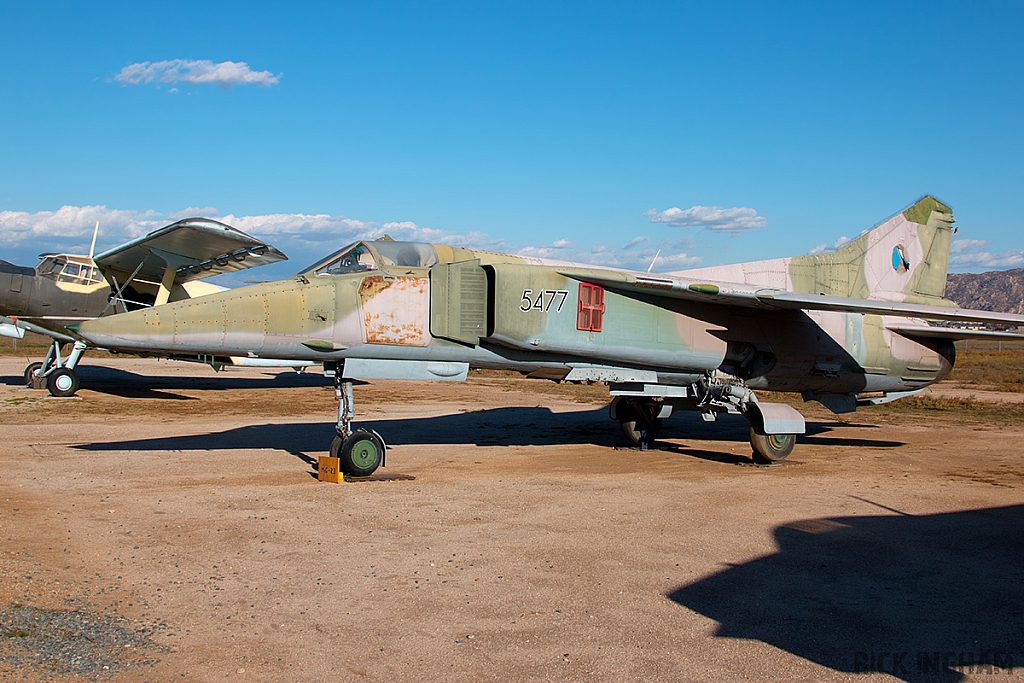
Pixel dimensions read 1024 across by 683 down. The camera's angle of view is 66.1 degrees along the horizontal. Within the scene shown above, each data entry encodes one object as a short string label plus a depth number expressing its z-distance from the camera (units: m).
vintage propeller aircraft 20.67
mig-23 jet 9.77
